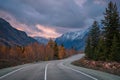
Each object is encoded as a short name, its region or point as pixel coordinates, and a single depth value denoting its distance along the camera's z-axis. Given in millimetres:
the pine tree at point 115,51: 19689
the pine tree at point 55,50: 52265
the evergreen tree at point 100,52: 21801
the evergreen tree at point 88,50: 32336
